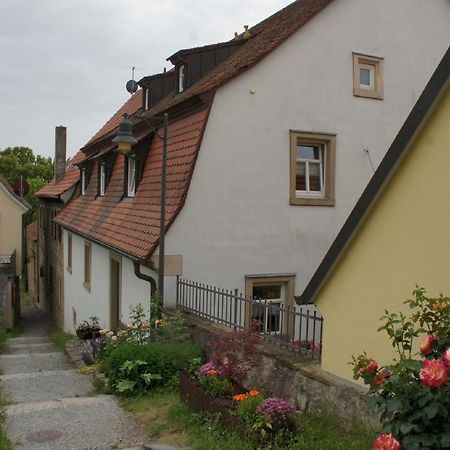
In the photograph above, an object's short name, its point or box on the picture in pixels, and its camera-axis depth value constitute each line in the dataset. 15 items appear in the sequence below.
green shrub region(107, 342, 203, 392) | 7.81
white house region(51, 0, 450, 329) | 10.09
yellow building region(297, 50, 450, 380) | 4.22
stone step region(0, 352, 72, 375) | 11.92
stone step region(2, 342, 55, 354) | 16.34
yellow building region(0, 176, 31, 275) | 30.44
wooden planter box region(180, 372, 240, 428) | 5.68
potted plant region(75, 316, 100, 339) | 14.60
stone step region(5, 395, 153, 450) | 5.95
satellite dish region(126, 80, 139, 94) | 23.89
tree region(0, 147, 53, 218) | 57.22
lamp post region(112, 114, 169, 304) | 8.39
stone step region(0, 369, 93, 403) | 8.35
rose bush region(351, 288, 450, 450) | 2.90
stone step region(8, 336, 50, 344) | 19.73
